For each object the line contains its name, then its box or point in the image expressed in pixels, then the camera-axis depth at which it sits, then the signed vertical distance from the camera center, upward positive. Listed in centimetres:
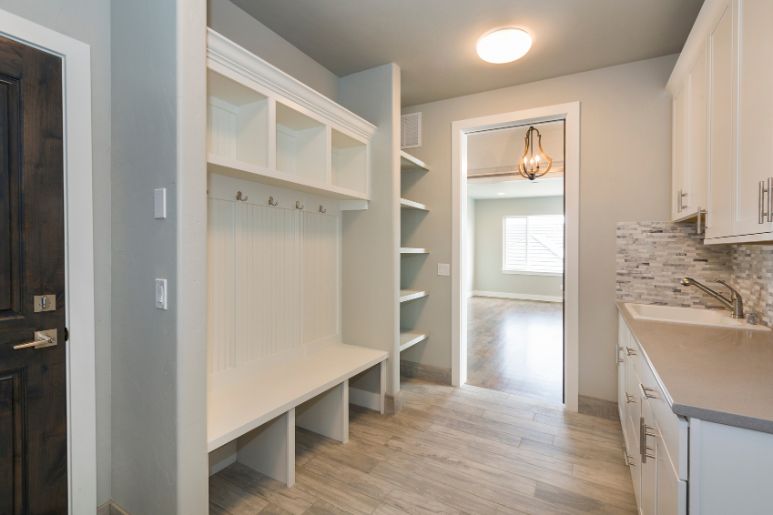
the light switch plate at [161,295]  144 -17
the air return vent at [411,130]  354 +119
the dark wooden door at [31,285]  137 -12
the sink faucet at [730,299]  204 -27
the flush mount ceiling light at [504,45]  229 +133
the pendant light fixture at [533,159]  429 +110
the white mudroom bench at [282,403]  178 -78
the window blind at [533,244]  875 +21
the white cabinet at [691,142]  187 +63
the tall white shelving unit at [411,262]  336 -9
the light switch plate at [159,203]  143 +19
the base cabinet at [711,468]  92 -57
